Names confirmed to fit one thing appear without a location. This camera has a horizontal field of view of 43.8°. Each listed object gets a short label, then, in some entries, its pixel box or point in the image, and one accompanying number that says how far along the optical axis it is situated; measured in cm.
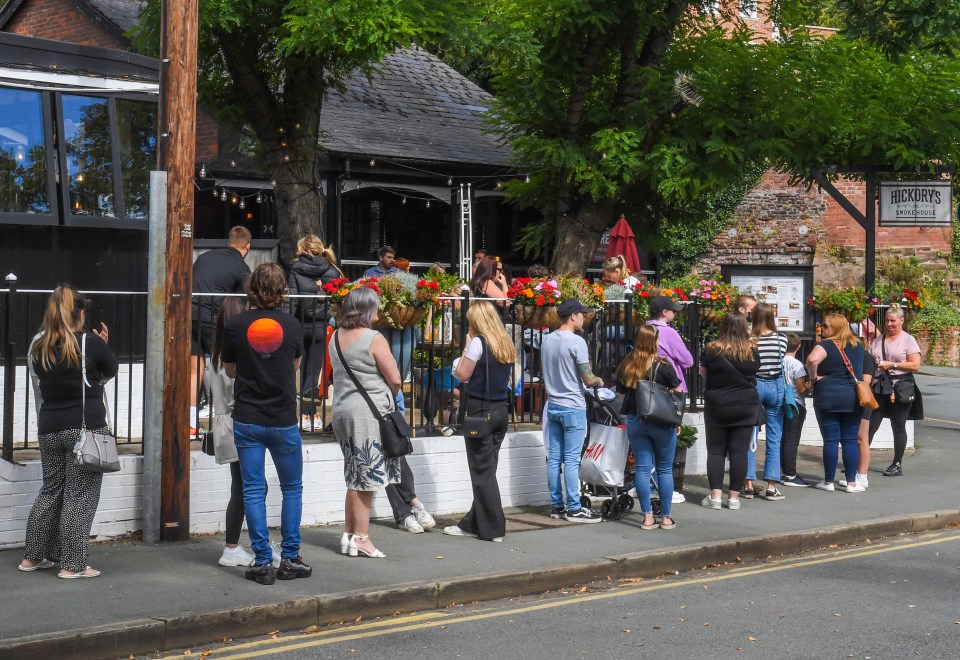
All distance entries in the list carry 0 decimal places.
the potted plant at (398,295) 990
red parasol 1756
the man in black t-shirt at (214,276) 1010
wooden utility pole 861
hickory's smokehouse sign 1517
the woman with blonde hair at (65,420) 754
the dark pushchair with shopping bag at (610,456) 1017
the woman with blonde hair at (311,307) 1001
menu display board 1697
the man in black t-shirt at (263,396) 750
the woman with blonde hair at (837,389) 1201
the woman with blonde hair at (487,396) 924
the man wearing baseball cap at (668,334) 1059
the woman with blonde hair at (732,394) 1067
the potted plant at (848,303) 1423
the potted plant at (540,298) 1095
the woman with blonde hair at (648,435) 1005
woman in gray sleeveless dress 816
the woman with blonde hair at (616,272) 1316
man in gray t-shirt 998
